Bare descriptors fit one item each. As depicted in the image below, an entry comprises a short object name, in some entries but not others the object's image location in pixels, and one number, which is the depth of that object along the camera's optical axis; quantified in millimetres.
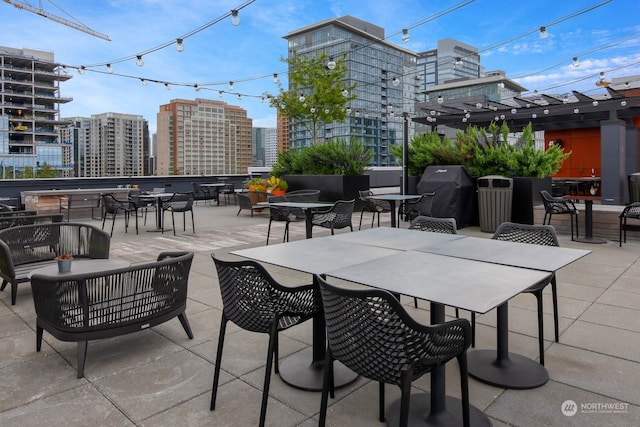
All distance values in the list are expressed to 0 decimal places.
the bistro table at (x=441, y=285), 1774
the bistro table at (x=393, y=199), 7338
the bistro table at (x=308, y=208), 6074
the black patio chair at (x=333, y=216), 6457
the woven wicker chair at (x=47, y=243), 4172
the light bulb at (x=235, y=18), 8082
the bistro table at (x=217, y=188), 15003
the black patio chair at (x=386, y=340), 1630
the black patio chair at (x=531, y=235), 3096
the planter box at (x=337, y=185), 11633
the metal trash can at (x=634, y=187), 8797
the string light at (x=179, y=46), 9727
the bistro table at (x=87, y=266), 3439
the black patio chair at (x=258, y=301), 2170
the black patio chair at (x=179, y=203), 8570
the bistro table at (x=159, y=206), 8602
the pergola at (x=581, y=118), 13039
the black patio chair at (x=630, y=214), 6527
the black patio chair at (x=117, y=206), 8656
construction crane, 32869
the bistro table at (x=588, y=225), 7173
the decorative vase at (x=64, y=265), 3326
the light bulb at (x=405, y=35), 9336
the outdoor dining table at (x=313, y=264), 2420
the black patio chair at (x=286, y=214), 6920
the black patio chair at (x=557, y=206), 7160
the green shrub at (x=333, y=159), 12141
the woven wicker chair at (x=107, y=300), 2672
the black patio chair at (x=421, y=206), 7898
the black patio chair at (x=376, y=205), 8357
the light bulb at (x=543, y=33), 8625
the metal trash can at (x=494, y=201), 8211
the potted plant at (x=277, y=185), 12059
